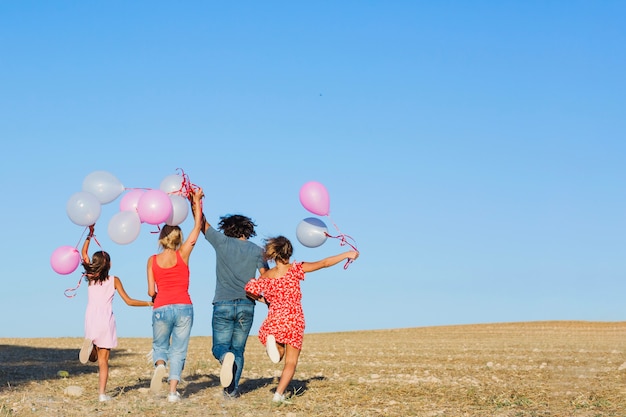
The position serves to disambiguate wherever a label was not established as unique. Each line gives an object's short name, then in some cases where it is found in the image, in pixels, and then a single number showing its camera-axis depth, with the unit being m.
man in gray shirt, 10.37
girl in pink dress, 10.62
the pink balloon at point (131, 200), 10.54
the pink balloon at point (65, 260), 10.66
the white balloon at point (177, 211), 10.23
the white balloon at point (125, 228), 10.23
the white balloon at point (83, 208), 10.33
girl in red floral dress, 10.18
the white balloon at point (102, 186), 10.62
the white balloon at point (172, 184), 10.56
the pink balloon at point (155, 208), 10.01
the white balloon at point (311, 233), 10.55
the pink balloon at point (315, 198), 10.63
